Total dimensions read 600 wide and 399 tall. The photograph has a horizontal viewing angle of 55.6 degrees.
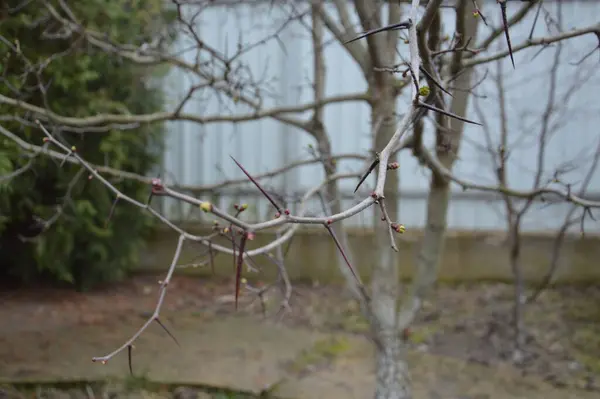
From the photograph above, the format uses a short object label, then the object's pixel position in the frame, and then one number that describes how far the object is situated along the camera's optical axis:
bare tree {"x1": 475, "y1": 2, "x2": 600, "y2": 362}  4.09
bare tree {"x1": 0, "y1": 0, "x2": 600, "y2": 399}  2.62
